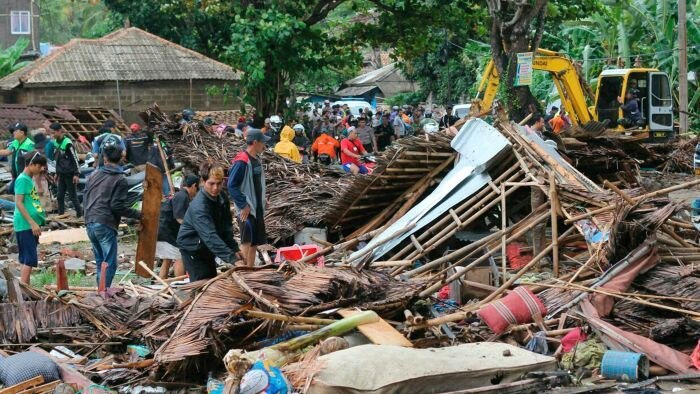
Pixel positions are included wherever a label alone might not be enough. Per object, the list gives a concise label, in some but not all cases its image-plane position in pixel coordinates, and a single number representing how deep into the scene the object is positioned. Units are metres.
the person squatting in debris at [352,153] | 18.89
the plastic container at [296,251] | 11.15
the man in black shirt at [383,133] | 30.22
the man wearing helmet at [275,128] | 21.85
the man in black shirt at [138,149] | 18.19
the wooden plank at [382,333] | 7.74
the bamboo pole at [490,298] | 8.67
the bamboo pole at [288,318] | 7.73
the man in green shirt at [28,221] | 11.45
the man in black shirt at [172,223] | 11.59
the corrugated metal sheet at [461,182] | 11.45
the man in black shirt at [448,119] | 31.48
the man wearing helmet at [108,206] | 10.70
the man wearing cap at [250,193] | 10.96
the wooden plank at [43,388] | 7.47
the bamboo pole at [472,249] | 10.39
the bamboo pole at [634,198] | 9.69
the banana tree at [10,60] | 37.90
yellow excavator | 25.22
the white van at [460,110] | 34.80
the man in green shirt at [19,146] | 17.69
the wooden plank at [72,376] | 7.66
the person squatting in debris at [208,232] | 9.44
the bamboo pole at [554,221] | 10.16
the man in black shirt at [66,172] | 19.08
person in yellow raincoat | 17.44
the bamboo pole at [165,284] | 8.92
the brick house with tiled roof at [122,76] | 31.70
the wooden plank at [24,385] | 7.36
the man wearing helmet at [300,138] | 23.03
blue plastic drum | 7.61
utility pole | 26.91
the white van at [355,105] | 42.96
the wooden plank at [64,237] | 16.41
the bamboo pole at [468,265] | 9.23
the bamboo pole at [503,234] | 10.38
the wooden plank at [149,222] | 11.66
